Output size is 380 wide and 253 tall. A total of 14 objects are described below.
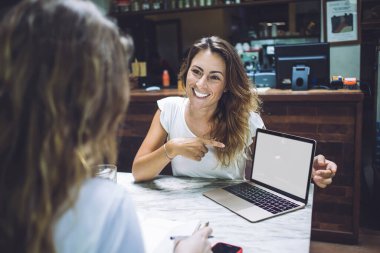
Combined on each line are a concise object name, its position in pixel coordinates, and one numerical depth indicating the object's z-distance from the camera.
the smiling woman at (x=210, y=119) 1.70
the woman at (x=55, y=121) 0.53
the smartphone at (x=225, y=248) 0.94
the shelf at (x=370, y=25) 3.86
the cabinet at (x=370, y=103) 3.12
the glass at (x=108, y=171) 1.38
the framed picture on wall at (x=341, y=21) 3.80
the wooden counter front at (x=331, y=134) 2.57
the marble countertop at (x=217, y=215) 1.04
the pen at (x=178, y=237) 1.00
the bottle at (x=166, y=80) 4.10
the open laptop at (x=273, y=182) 1.25
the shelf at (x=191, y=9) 3.98
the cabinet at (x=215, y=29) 5.47
